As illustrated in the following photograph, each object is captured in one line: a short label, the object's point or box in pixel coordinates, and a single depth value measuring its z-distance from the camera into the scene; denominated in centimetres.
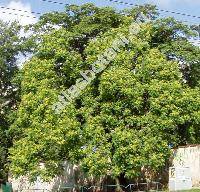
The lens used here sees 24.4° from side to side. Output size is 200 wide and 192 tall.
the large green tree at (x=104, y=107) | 2400
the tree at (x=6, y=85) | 3103
